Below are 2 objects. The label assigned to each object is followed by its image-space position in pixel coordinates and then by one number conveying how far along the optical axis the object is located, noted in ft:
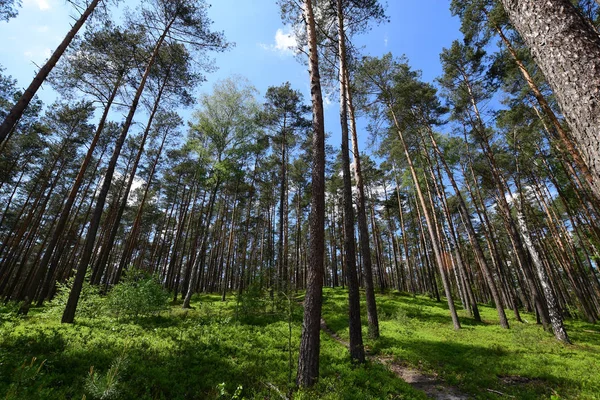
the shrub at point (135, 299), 32.17
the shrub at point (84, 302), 32.76
